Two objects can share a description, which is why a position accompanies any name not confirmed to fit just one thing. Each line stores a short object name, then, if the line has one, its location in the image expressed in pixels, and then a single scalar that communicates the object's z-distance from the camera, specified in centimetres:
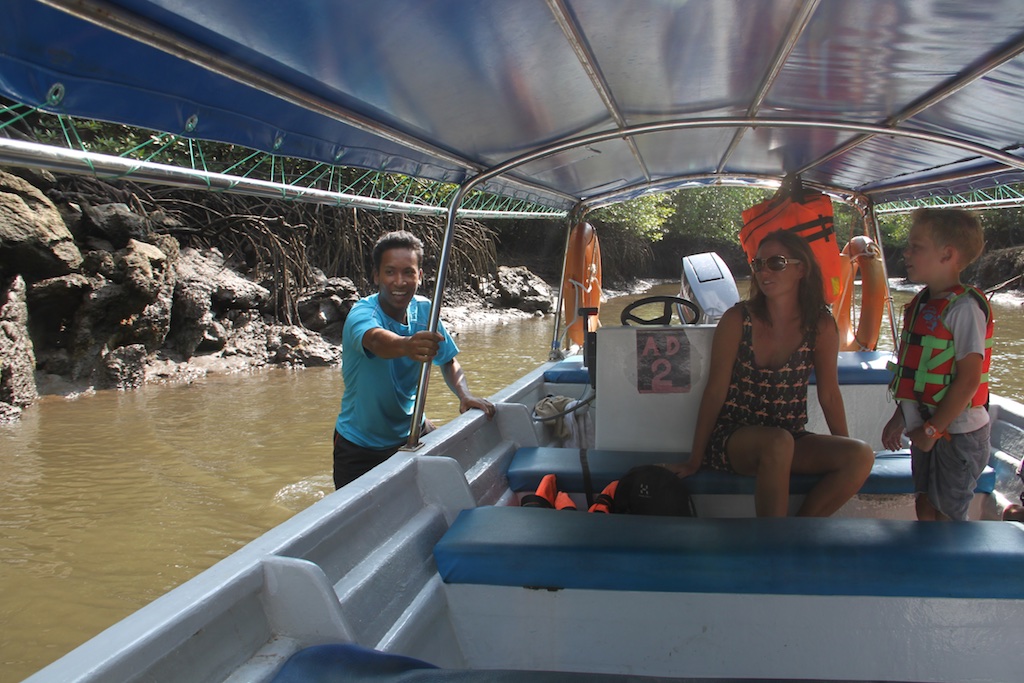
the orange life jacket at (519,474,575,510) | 249
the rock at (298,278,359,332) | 1056
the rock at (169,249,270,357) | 873
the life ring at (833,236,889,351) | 456
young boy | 202
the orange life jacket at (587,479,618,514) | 239
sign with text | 277
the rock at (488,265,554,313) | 1681
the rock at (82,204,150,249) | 776
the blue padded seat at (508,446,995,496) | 241
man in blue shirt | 279
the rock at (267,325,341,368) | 956
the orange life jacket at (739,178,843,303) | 421
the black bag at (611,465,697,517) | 231
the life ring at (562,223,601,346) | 560
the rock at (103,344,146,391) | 776
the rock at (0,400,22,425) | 625
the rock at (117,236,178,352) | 755
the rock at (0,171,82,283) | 647
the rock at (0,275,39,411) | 636
